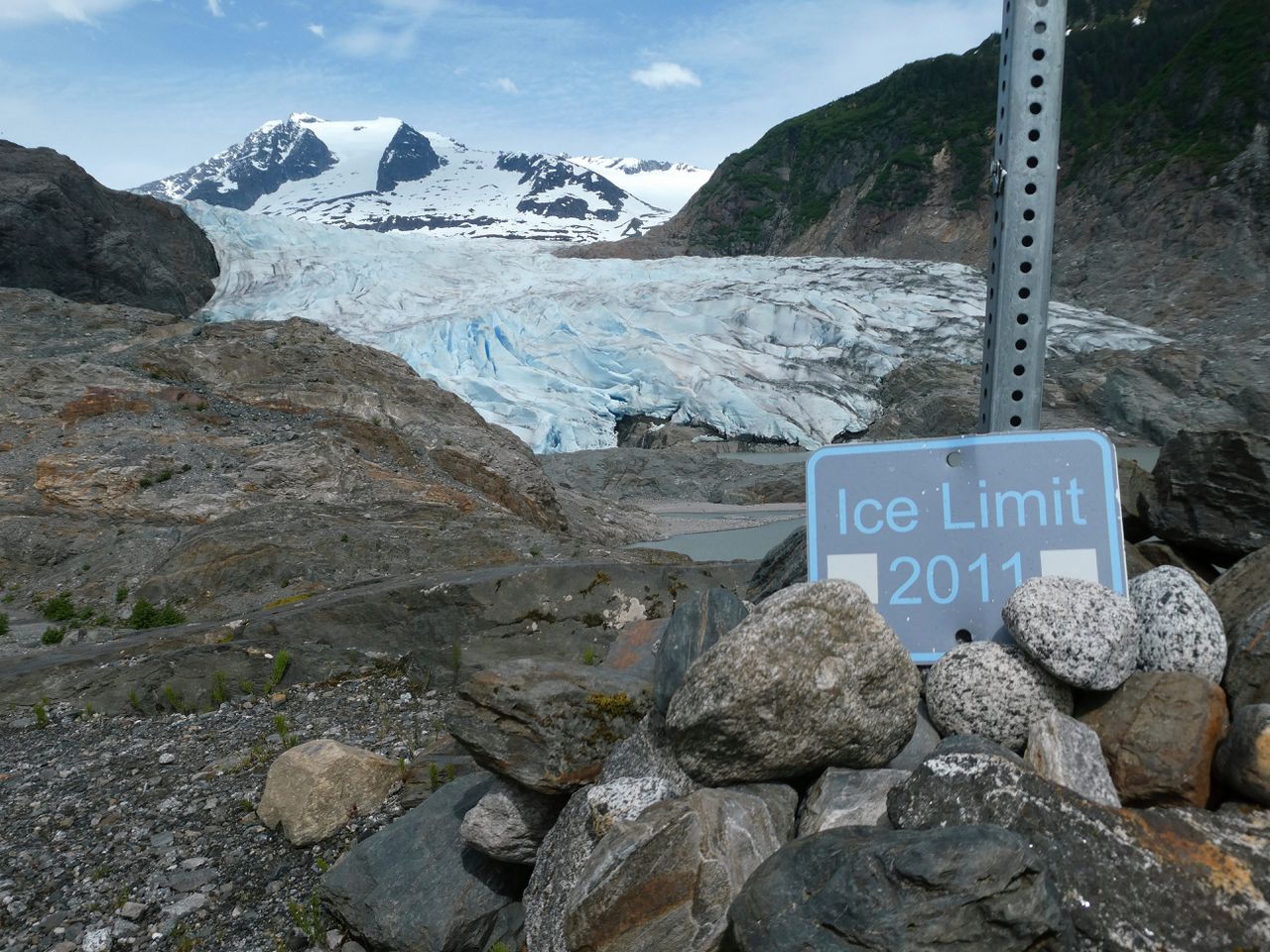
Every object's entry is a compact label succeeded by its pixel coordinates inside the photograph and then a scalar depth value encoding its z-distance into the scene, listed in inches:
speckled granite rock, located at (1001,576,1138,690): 77.5
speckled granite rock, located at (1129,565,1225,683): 80.7
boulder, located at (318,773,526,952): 90.7
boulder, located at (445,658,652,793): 88.1
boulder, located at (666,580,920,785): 78.0
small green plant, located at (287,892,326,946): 97.0
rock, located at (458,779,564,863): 89.6
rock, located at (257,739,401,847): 116.3
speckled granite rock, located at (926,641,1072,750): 80.7
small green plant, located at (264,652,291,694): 181.8
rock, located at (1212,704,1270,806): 68.6
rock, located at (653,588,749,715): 87.8
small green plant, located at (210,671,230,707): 174.6
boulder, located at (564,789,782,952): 70.2
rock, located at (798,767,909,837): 75.4
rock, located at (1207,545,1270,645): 88.5
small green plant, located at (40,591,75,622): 294.8
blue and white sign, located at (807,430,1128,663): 83.7
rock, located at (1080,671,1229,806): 74.1
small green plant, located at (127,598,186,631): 265.4
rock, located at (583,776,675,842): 78.2
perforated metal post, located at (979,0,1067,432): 79.0
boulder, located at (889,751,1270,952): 60.9
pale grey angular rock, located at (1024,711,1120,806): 73.3
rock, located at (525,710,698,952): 78.5
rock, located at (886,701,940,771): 84.8
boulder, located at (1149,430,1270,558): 115.4
